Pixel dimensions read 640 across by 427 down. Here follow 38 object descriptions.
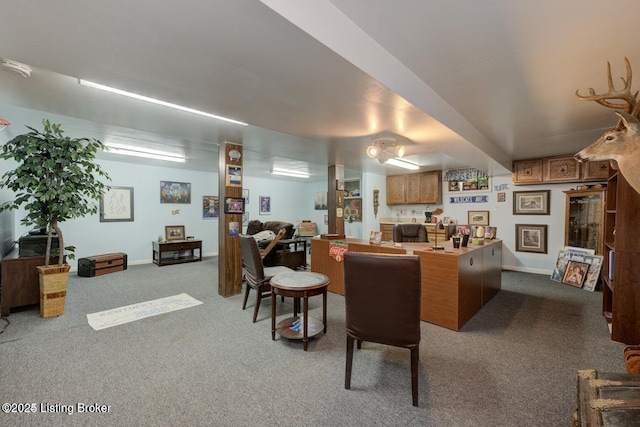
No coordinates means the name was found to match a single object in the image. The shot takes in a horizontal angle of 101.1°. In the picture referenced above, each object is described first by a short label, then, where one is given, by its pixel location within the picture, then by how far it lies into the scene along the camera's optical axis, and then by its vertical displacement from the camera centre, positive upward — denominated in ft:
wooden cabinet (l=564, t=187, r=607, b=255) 15.69 -0.49
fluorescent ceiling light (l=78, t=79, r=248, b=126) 7.15 +3.47
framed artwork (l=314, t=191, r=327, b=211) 31.30 +1.33
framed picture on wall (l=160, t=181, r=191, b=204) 22.31 +1.74
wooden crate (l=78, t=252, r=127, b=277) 16.90 -3.50
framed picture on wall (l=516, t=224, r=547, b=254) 18.11 -1.81
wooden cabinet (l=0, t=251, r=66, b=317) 10.55 -2.92
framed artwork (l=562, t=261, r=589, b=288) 15.10 -3.60
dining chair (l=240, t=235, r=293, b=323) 9.93 -2.30
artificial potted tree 9.91 +1.08
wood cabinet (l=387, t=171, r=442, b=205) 22.29 +2.10
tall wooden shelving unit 8.32 -1.81
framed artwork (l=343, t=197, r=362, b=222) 28.48 +0.21
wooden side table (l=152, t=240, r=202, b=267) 20.33 -3.32
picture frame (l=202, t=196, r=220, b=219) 24.72 +0.45
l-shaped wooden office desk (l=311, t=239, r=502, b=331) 9.48 -2.59
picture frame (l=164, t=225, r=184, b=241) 21.56 -1.70
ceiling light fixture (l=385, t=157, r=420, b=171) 17.68 +3.47
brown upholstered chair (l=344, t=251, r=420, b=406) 5.78 -2.02
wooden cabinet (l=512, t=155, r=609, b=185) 15.66 +2.65
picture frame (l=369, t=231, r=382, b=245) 11.94 -1.20
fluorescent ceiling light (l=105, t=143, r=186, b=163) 15.66 +3.80
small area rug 10.02 -4.19
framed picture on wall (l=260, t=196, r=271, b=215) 28.63 +0.75
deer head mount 5.73 +1.66
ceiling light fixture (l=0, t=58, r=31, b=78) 6.08 +3.45
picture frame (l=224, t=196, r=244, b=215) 13.30 +0.35
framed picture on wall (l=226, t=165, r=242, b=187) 13.39 +1.86
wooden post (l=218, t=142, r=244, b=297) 13.24 -0.72
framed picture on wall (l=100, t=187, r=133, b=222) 19.56 +0.52
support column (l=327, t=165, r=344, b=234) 17.57 +0.93
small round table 8.23 -2.63
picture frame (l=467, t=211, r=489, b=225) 20.47 -0.40
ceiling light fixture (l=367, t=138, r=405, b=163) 11.33 +2.75
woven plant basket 10.40 -3.14
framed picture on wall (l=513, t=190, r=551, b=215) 18.07 +0.70
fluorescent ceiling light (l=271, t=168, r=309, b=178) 23.59 +3.69
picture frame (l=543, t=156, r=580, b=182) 16.27 +2.73
